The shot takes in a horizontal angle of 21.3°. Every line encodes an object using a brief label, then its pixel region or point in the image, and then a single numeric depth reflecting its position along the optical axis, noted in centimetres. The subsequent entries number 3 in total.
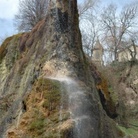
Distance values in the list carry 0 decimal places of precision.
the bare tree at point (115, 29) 4525
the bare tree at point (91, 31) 3772
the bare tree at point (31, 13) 2965
